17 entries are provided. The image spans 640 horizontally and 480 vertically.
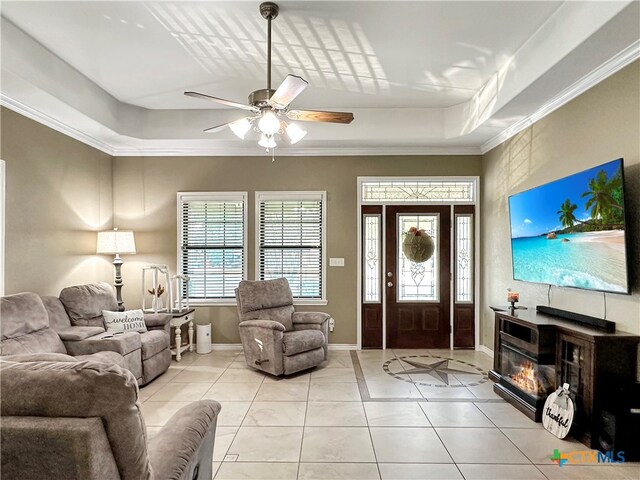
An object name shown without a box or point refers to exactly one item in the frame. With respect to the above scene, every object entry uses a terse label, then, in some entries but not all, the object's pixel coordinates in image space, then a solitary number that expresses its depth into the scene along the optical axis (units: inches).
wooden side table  191.0
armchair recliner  165.6
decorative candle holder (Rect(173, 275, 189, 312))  201.0
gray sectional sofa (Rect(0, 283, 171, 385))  125.4
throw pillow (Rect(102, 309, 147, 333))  162.2
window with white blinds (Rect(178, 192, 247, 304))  216.5
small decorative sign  111.0
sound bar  111.6
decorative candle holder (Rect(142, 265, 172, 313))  197.9
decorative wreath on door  214.7
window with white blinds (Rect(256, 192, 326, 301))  216.7
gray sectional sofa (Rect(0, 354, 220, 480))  43.7
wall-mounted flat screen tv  107.7
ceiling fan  99.3
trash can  207.0
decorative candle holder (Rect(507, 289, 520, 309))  145.9
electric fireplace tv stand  104.7
